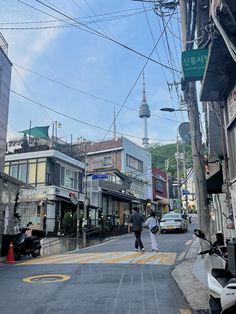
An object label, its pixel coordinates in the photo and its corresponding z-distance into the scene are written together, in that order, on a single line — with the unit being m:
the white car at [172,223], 20.08
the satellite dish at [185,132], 8.50
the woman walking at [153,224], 10.29
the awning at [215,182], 8.70
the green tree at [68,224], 17.25
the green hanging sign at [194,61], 5.85
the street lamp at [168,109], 10.03
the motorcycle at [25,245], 9.98
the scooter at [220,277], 2.65
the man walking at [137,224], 10.40
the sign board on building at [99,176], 15.94
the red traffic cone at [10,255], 9.31
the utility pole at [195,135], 7.43
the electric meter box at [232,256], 2.95
